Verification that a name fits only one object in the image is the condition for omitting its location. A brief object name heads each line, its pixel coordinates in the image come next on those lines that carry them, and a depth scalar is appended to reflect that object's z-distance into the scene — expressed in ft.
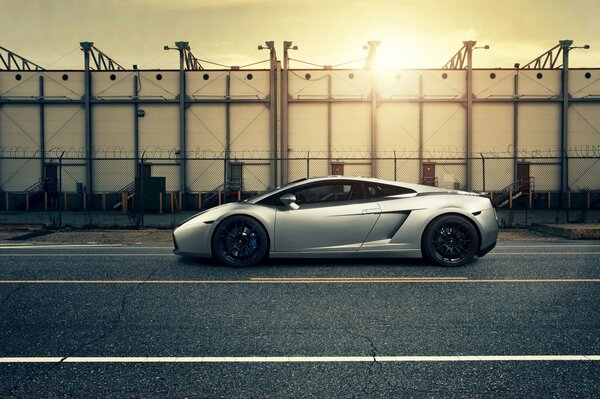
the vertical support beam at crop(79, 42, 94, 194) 106.93
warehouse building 106.52
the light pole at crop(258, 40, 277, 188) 105.81
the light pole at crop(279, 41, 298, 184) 106.01
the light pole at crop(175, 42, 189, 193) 107.01
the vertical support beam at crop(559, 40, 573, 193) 105.50
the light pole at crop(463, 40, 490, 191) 105.60
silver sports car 26.68
